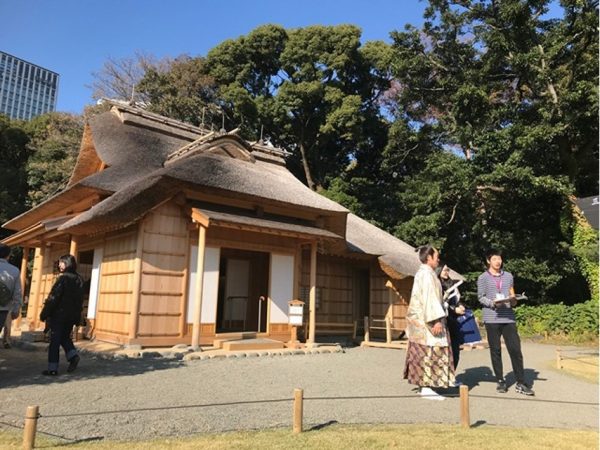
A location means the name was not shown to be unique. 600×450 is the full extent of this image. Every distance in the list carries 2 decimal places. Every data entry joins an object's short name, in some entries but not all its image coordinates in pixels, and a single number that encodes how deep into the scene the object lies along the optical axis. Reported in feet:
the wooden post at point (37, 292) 43.82
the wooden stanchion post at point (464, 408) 13.78
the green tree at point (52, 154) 73.20
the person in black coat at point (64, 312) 20.39
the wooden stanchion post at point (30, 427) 10.64
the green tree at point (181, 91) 80.12
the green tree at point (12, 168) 78.84
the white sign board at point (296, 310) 32.99
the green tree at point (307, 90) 79.61
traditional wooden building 29.73
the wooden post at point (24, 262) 48.67
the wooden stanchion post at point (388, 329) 38.52
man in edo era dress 17.49
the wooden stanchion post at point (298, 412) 12.78
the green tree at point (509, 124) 51.44
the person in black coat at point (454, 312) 19.62
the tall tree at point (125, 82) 84.69
